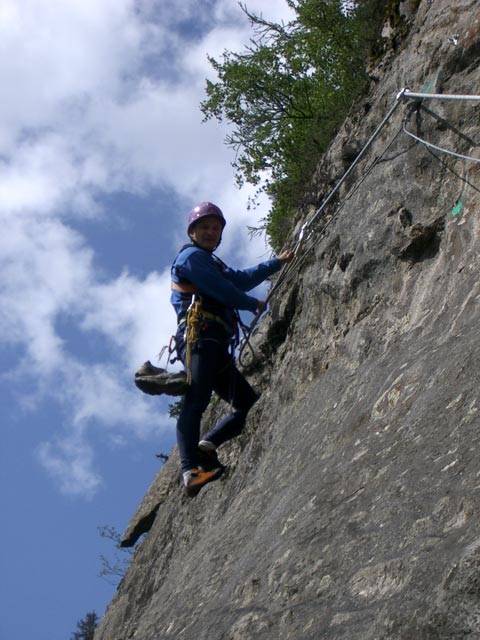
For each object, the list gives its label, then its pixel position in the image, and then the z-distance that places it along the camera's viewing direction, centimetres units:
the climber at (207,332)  710
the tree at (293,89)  1388
